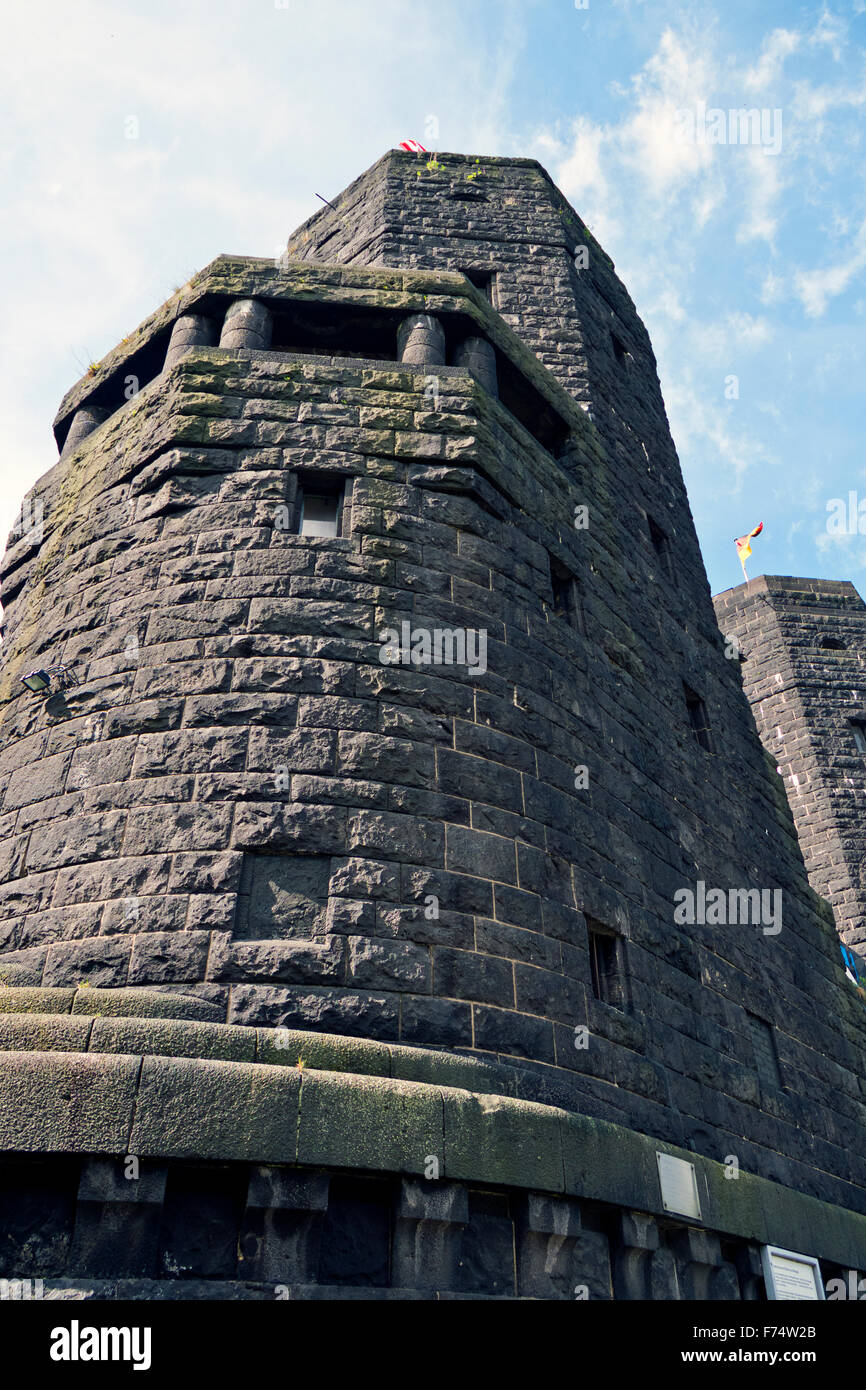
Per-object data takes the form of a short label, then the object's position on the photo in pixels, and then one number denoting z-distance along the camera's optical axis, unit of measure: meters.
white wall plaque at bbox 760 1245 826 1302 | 6.21
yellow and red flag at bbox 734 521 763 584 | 24.17
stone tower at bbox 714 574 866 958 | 17.11
